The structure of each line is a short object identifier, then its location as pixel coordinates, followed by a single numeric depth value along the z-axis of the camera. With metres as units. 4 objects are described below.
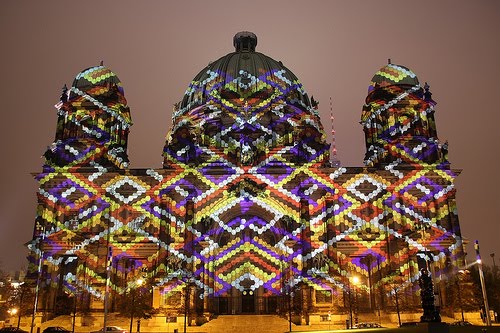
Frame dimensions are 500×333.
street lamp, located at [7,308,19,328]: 43.63
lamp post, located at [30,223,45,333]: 44.24
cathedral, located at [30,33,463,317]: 45.34
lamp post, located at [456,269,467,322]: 40.04
